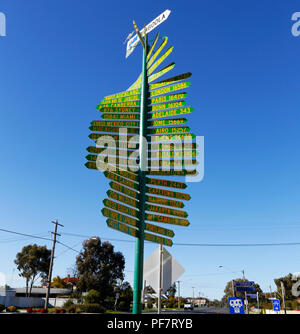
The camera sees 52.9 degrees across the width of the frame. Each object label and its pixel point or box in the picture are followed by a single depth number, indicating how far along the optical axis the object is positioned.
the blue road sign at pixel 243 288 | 54.25
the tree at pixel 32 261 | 57.72
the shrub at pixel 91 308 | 37.76
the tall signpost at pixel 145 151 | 6.81
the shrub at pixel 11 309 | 35.59
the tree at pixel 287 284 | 74.38
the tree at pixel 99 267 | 50.75
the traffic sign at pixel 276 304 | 20.35
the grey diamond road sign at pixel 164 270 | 6.95
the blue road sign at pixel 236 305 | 12.66
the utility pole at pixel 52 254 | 29.33
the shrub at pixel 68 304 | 39.37
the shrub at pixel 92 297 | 41.63
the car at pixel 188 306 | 64.35
